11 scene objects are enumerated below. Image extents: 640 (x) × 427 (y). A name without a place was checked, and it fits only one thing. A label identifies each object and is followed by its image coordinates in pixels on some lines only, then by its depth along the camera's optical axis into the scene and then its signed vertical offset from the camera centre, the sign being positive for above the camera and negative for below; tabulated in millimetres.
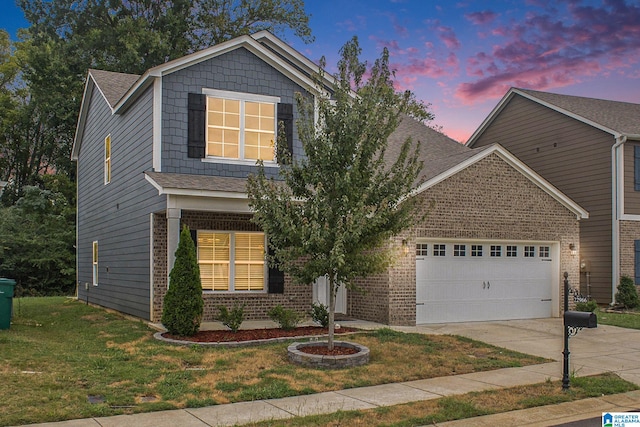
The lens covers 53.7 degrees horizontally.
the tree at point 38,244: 28562 -113
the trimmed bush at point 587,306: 16938 -1634
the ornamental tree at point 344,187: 10109 +941
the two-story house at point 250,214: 14828 +737
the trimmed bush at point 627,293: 19781 -1493
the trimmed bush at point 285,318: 13070 -1547
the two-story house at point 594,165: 20469 +2763
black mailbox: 8557 -1014
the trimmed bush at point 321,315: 13562 -1530
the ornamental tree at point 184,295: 12195 -1025
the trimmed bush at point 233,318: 12617 -1495
